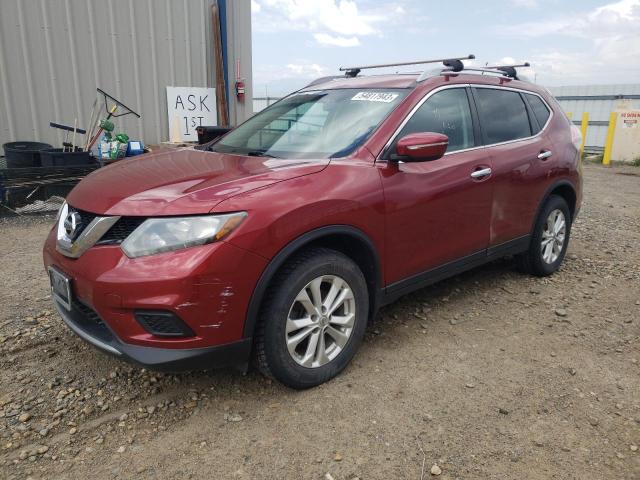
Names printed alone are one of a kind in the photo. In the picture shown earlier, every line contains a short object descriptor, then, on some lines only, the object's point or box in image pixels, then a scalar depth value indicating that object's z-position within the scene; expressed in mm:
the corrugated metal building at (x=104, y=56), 7105
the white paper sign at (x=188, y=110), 8617
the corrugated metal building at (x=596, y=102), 15883
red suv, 2229
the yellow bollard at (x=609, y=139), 14289
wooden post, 8773
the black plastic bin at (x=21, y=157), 6305
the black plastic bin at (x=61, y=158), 6281
